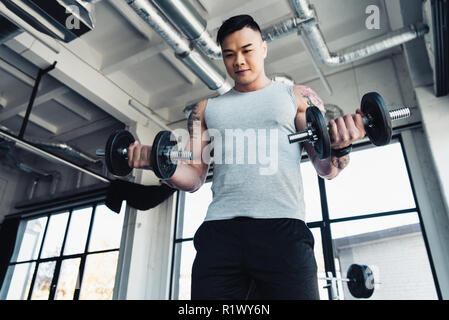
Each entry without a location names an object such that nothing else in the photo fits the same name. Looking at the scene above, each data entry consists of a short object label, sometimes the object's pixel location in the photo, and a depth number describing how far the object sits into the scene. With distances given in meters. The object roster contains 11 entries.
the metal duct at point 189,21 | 2.17
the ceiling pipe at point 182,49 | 2.29
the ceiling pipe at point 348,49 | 2.39
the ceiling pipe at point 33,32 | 2.03
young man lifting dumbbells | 0.69
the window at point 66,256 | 4.32
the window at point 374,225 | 2.70
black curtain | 5.10
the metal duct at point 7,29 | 2.08
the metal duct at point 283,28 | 2.47
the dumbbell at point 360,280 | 2.41
